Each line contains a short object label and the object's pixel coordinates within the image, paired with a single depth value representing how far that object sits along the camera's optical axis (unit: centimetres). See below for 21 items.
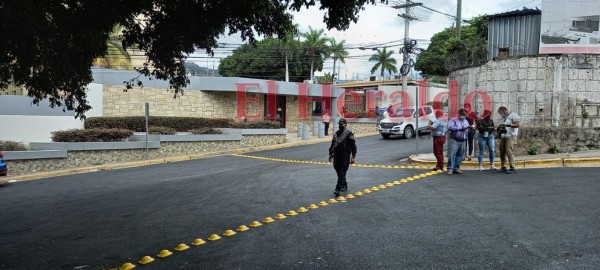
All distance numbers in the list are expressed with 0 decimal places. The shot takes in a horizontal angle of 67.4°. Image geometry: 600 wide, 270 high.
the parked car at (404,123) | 2366
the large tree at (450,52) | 1405
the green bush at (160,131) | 1984
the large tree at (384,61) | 7294
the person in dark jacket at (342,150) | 929
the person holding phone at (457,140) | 1121
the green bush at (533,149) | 1298
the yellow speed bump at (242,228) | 661
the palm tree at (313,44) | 5922
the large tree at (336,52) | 5943
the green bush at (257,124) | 2266
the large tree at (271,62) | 5942
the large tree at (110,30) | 616
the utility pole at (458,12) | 3816
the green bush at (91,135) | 1719
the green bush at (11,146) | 1566
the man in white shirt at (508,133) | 1125
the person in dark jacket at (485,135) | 1169
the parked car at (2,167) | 1334
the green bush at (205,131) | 2097
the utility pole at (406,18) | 3501
